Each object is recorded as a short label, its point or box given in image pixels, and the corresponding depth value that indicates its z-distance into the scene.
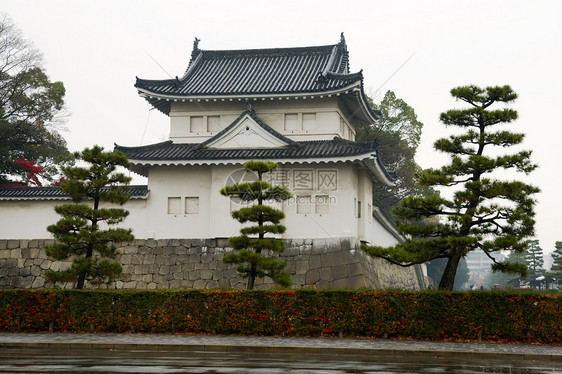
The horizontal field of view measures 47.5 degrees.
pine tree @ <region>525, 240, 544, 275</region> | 74.81
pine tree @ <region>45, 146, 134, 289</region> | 22.73
